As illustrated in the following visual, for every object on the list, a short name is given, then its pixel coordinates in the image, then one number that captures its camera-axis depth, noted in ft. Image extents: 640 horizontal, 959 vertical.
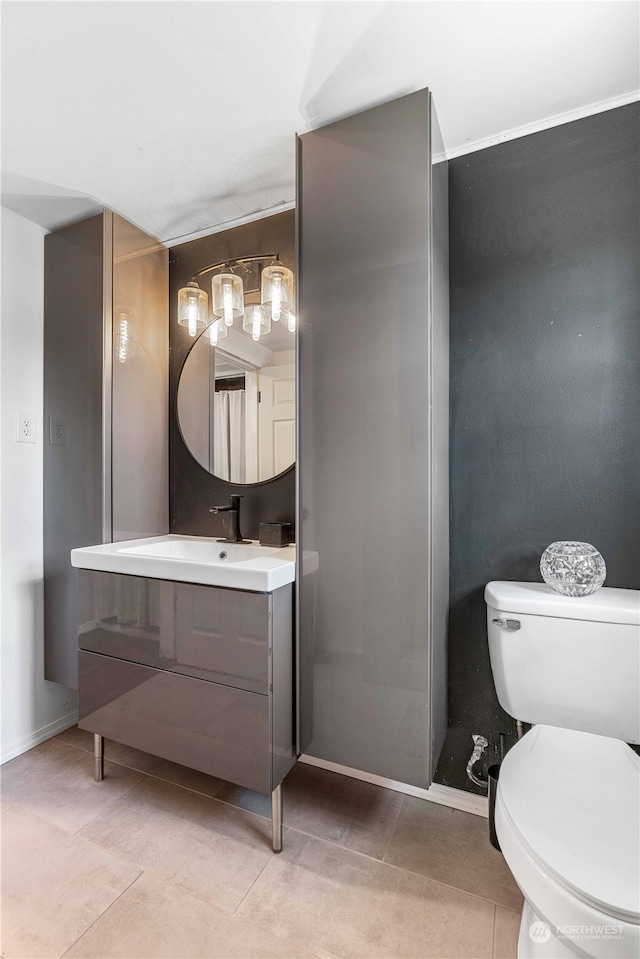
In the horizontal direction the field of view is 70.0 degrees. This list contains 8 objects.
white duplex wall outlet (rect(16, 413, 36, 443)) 6.31
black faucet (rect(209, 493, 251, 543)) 6.04
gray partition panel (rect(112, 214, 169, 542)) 6.37
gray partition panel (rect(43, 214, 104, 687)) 6.24
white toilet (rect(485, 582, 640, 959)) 2.53
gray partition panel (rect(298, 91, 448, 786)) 4.22
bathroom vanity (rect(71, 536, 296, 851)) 4.35
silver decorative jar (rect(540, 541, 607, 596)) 4.13
